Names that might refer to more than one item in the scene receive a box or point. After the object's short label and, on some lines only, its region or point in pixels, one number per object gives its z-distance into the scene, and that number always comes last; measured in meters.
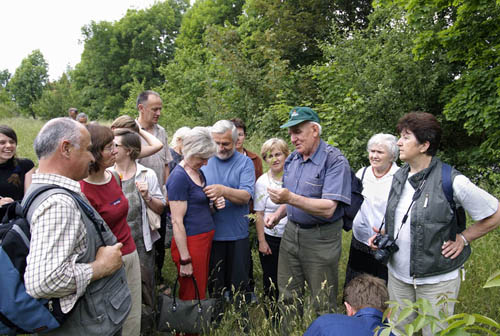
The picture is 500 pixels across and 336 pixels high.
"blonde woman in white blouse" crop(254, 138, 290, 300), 3.79
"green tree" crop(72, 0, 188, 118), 33.53
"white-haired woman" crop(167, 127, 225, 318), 2.98
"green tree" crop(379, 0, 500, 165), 8.14
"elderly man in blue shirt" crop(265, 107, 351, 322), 2.84
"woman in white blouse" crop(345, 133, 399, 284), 3.57
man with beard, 3.33
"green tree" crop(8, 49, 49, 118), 48.09
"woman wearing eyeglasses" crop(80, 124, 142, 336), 2.39
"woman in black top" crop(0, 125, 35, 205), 3.47
